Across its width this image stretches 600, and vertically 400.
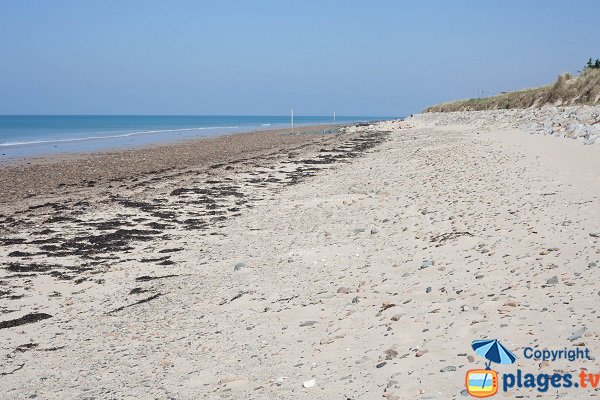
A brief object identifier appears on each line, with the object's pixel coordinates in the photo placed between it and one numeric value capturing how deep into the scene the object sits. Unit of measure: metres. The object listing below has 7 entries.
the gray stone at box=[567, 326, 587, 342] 3.43
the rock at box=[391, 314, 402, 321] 4.38
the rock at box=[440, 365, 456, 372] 3.39
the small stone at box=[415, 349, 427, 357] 3.68
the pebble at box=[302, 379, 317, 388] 3.56
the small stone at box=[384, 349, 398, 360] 3.74
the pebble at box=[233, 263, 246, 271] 6.55
